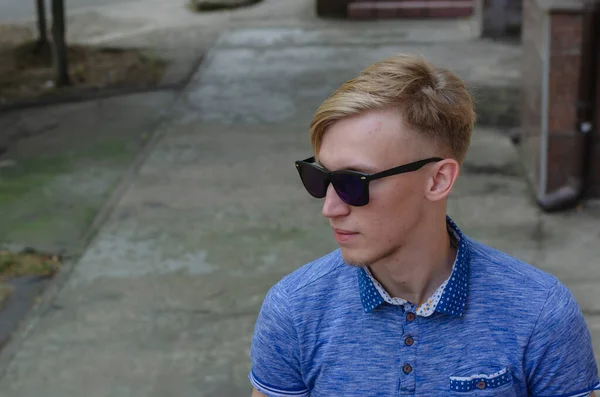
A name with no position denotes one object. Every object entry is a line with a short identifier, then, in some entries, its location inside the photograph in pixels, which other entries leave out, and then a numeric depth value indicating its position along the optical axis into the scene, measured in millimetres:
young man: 2010
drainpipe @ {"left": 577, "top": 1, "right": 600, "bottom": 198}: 6461
